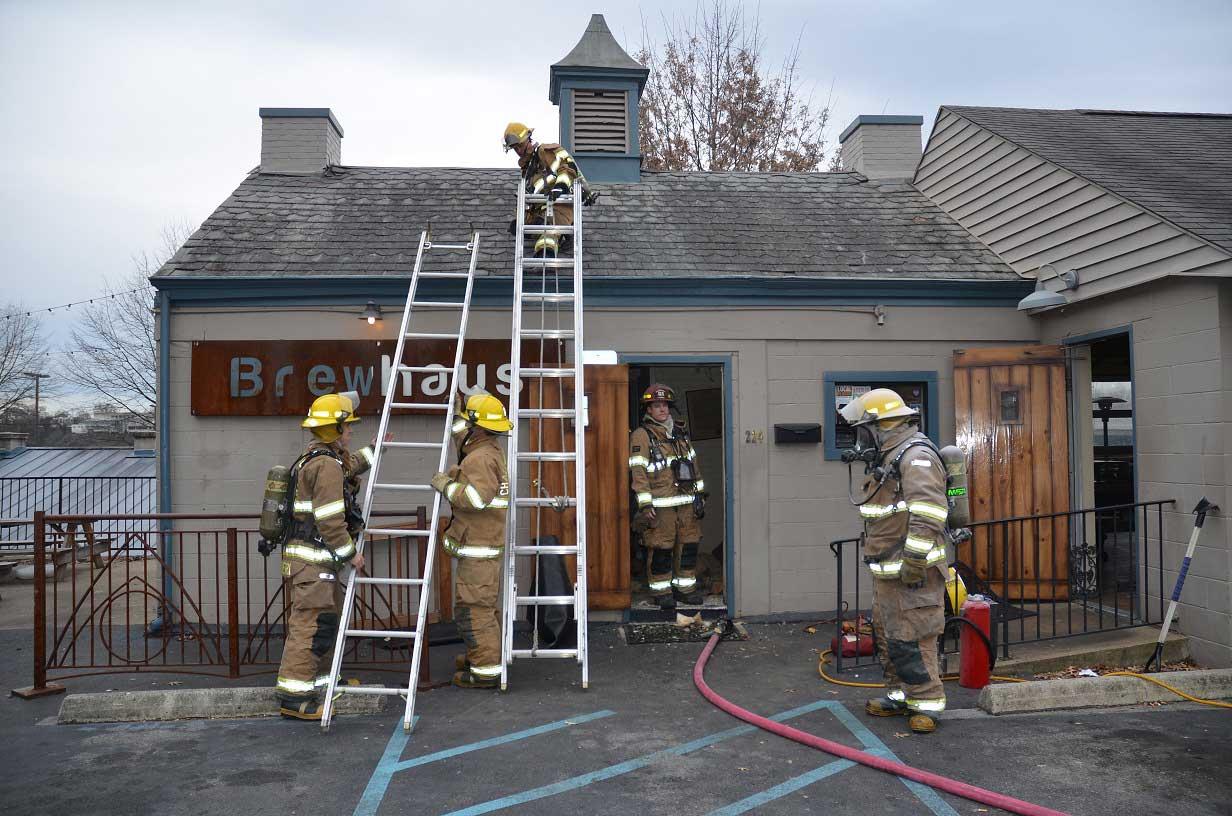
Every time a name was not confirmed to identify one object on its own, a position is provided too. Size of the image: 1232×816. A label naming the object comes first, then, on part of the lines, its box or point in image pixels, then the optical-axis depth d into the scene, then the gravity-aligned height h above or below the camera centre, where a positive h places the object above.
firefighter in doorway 7.66 -0.69
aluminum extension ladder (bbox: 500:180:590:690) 5.88 +0.14
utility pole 32.84 +2.10
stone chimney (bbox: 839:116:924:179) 11.15 +3.75
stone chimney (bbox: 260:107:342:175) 10.48 +3.64
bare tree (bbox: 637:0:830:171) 21.56 +8.00
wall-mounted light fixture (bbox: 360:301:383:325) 7.97 +1.09
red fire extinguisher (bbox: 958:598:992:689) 5.66 -1.58
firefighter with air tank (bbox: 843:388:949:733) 4.99 -0.80
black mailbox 8.10 -0.10
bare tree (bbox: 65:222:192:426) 29.94 +2.50
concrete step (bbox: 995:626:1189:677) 6.13 -1.76
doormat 7.32 -1.86
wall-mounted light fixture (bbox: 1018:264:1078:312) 7.34 +1.10
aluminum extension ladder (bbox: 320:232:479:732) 5.19 -1.04
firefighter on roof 7.79 +2.42
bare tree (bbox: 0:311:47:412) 34.38 +2.73
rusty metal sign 7.89 +0.52
